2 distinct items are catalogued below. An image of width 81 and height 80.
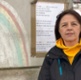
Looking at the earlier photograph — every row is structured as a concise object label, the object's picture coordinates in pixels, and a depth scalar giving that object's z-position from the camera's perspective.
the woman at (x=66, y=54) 2.21
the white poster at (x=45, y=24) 3.14
